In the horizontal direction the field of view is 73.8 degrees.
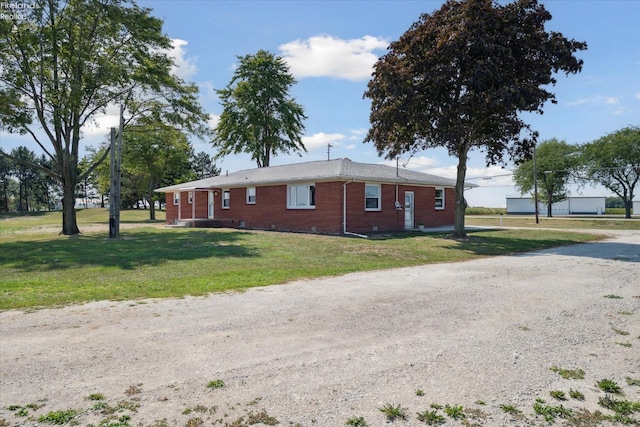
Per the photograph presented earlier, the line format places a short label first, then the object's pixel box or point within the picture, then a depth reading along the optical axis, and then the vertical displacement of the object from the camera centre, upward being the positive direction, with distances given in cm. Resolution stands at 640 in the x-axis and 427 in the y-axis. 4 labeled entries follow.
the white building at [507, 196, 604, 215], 7288 +68
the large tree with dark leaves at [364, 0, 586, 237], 1684 +583
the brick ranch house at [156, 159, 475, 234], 2145 +74
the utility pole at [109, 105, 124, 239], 2000 +71
